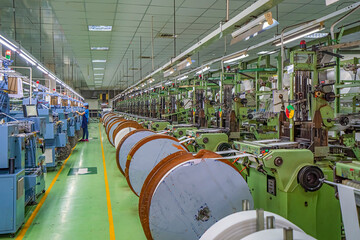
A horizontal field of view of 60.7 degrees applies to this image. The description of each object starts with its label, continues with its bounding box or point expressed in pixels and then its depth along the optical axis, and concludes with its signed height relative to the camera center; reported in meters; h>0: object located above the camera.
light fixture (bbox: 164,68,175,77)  9.41 +1.33
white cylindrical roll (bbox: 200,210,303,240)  1.82 -0.69
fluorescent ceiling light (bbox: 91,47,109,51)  13.96 +3.00
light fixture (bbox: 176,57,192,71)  7.56 +1.30
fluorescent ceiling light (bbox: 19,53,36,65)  6.66 +1.31
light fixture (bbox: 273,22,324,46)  4.65 +1.33
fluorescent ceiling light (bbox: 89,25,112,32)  10.46 +2.97
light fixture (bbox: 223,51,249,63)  6.82 +1.31
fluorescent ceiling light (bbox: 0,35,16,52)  5.16 +1.24
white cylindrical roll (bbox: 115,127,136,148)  7.86 -0.52
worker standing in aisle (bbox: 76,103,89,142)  15.21 -0.51
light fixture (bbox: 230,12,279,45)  3.89 +1.20
